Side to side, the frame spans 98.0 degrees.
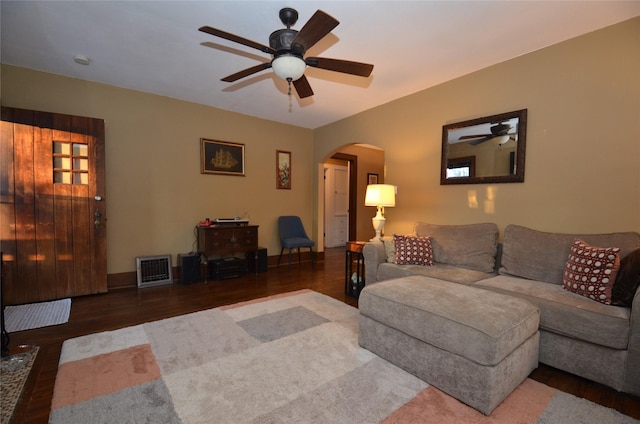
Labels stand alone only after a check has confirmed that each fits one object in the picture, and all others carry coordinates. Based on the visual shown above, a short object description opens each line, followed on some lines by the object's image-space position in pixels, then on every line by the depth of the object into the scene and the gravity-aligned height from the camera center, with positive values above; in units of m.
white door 7.09 -0.03
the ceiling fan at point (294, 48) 1.81 +1.11
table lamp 3.51 +0.08
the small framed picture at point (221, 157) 4.38 +0.75
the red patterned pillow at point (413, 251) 3.02 -0.51
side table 3.35 -0.85
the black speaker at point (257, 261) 4.59 -0.96
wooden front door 2.96 -0.05
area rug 1.47 -1.12
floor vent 3.76 -0.94
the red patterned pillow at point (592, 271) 1.90 -0.47
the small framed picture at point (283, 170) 5.21 +0.64
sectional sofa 1.69 -0.65
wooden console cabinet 4.07 -0.56
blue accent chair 4.82 -0.54
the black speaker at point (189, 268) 3.93 -0.94
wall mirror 2.87 +0.62
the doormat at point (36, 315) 2.54 -1.13
